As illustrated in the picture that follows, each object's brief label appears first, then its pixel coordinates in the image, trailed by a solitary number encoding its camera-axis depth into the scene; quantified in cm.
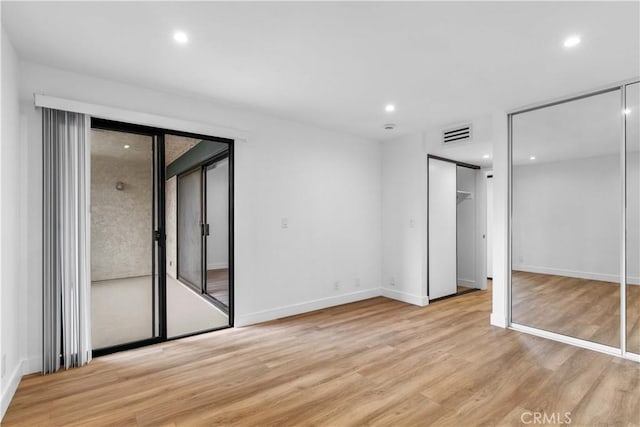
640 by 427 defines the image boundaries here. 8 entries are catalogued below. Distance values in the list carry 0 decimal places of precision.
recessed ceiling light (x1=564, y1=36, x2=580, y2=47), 228
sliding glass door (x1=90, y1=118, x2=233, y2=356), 307
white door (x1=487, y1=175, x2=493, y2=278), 568
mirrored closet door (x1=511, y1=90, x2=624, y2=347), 308
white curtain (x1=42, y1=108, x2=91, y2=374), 268
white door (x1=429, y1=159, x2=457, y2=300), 495
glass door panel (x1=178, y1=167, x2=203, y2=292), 447
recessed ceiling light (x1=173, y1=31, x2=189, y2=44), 225
